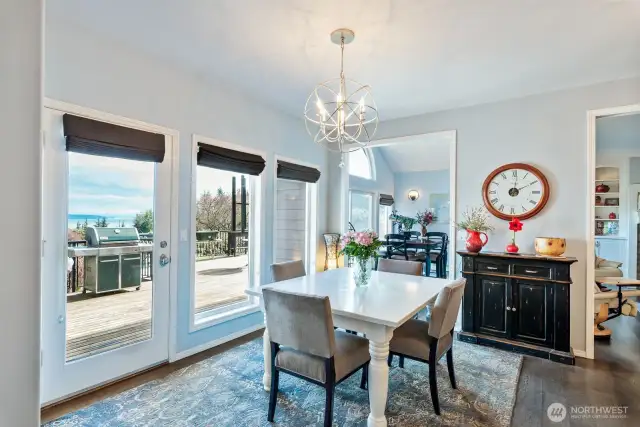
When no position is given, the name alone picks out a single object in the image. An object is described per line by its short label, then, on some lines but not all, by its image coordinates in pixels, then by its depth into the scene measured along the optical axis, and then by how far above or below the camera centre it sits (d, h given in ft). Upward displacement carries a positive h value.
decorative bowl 10.80 -1.01
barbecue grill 8.49 -1.22
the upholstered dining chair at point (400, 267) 10.77 -1.75
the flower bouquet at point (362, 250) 8.58 -0.94
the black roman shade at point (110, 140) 7.79 +1.80
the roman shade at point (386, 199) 28.37 +1.22
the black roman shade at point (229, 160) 10.76 +1.80
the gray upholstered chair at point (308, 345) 6.41 -2.72
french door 7.69 -1.39
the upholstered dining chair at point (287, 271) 9.80 -1.75
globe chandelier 7.96 +4.23
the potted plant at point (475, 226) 12.00 -0.43
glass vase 8.71 -1.47
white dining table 6.50 -1.92
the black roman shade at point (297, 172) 13.84 +1.77
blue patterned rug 7.22 -4.45
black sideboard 10.52 -2.96
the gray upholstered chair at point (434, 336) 7.37 -2.89
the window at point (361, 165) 24.22 +3.71
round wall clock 11.75 +0.84
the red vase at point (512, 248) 11.59 -1.17
